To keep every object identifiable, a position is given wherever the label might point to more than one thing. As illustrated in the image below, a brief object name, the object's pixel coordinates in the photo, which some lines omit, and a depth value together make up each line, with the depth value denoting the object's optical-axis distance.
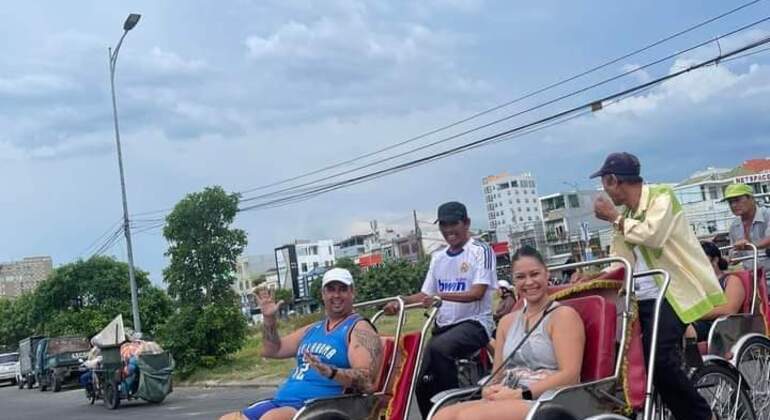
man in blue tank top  5.09
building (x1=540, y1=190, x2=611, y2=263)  76.38
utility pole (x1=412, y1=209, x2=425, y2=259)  56.56
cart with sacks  17.73
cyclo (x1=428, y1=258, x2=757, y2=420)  4.14
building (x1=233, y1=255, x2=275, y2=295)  109.90
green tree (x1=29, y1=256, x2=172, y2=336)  42.78
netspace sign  62.04
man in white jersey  5.61
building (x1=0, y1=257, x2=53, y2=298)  134.88
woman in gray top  4.20
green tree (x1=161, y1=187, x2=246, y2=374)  22.61
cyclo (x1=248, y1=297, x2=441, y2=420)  5.05
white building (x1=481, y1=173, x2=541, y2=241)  135.88
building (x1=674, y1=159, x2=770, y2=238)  56.80
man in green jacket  4.61
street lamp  23.84
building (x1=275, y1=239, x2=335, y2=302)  106.94
